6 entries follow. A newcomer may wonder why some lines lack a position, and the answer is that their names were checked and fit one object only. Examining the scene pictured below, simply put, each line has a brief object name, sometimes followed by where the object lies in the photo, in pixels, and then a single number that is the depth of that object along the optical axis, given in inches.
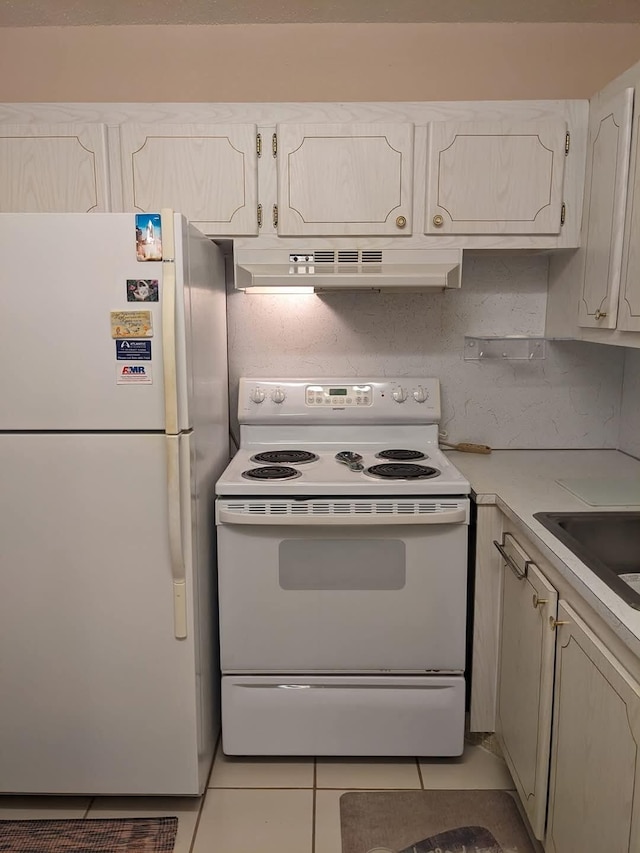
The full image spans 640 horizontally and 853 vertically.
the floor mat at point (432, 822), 71.8
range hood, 84.1
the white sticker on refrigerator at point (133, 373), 68.7
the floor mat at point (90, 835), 71.8
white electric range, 79.0
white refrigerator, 67.5
